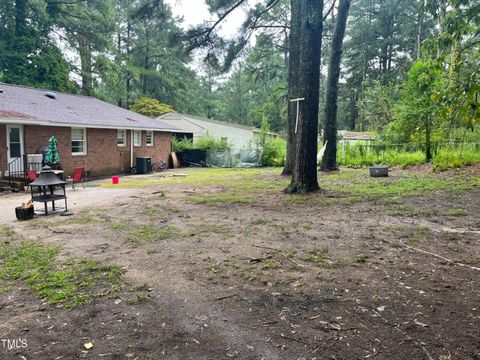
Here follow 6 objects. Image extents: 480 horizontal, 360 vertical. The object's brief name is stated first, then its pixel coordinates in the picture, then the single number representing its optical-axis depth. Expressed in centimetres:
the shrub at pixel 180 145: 2416
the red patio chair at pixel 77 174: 1122
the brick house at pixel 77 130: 1276
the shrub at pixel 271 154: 2291
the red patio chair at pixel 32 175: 1112
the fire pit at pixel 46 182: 732
